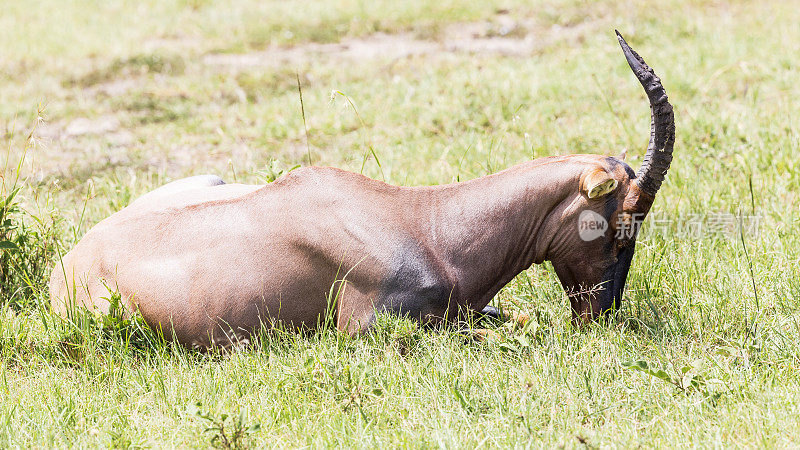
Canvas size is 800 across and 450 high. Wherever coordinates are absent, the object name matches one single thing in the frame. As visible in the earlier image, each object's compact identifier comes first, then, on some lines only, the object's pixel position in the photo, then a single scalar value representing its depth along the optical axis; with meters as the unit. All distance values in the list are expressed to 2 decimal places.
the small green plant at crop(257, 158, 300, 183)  11.66
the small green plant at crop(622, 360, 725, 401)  8.12
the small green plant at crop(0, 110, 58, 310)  10.98
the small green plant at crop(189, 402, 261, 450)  7.29
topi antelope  9.39
